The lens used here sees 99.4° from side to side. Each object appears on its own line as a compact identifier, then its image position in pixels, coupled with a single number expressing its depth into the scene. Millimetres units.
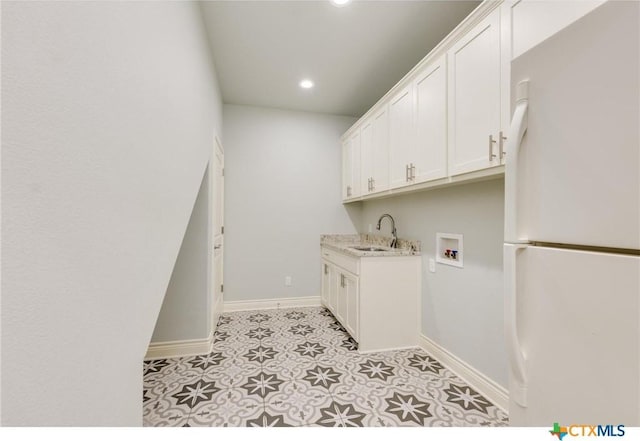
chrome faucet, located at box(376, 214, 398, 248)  2998
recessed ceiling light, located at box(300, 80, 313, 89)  3021
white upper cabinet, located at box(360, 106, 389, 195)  2707
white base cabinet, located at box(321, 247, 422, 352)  2508
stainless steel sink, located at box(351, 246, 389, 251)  3243
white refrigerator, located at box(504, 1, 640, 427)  586
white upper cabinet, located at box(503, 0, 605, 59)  1121
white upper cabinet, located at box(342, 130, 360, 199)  3393
